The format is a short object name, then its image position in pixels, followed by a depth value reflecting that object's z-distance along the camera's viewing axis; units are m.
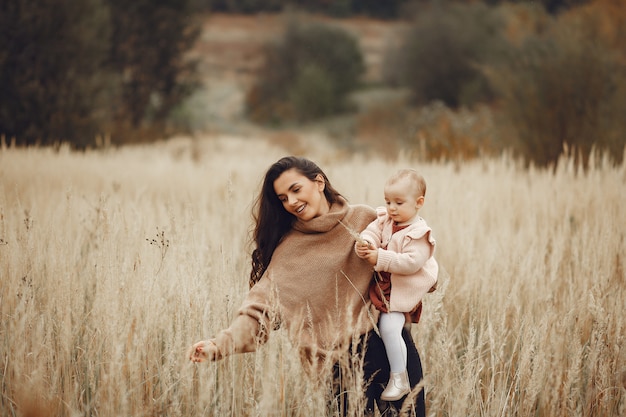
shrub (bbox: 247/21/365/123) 35.31
